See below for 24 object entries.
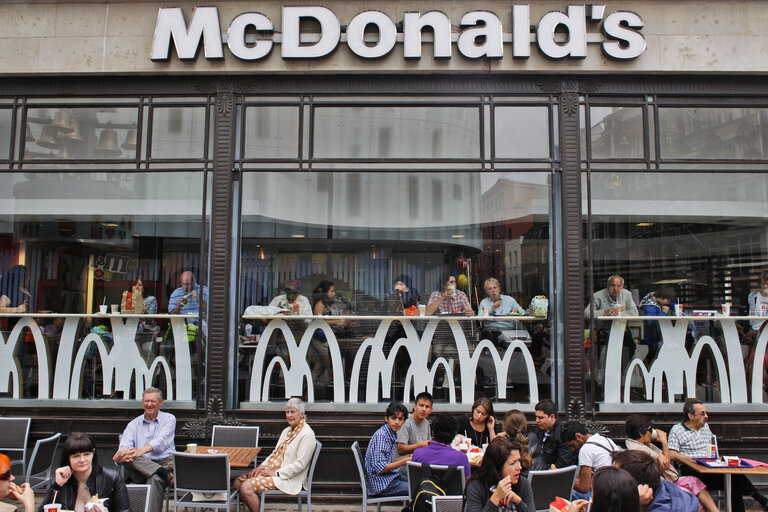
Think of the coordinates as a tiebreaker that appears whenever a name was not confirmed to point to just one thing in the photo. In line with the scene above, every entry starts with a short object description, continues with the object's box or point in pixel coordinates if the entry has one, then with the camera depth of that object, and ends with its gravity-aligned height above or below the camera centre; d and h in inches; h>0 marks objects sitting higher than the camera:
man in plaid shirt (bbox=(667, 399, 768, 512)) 232.2 -48.5
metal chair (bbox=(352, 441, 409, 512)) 224.1 -65.2
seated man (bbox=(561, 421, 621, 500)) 200.4 -45.4
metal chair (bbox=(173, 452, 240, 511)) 208.4 -53.5
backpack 182.5 -51.5
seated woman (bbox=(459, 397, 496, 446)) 242.4 -41.9
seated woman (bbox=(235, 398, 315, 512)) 225.6 -55.4
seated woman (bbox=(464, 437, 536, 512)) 155.9 -40.6
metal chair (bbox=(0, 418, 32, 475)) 273.6 -54.3
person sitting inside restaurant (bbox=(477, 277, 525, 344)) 299.6 +5.7
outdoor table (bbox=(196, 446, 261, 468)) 226.1 -52.9
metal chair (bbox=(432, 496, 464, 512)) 175.3 -52.6
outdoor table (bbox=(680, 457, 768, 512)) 218.8 -53.3
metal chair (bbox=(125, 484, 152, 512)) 177.6 -51.4
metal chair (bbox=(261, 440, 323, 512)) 230.4 -63.5
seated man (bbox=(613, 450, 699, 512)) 144.4 -39.7
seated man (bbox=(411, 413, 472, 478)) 195.8 -42.3
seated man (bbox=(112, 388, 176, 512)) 234.5 -50.4
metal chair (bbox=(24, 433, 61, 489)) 256.9 -62.5
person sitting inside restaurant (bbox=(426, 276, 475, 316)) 307.4 +9.0
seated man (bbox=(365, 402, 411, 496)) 226.8 -53.7
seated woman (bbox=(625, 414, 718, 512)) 210.7 -46.8
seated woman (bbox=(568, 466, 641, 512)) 121.7 -34.3
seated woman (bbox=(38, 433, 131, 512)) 168.7 -46.0
